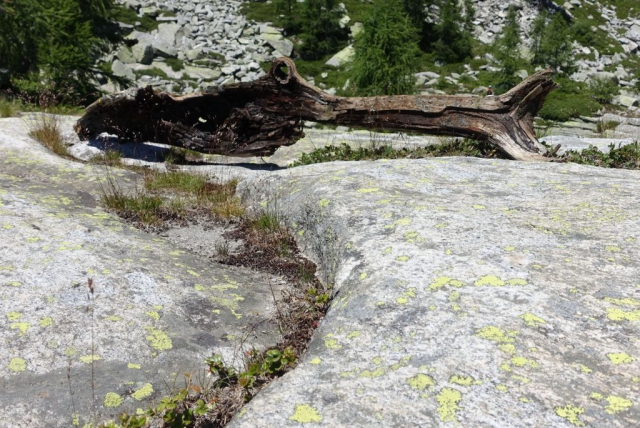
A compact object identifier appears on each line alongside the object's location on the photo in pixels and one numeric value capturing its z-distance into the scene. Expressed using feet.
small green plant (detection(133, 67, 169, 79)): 154.28
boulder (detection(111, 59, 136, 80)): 149.18
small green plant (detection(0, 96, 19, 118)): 42.82
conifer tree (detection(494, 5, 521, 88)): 147.64
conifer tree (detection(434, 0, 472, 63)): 186.27
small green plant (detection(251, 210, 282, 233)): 22.20
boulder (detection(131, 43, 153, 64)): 163.84
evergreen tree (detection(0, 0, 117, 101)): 72.49
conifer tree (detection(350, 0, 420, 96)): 91.66
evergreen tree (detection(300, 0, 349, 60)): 180.65
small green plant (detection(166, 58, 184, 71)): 163.84
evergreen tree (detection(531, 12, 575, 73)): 181.27
